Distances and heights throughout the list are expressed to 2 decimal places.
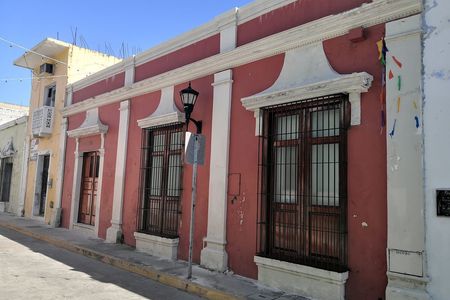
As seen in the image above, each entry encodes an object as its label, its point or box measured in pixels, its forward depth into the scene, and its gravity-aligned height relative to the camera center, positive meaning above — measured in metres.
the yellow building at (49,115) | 12.88 +2.51
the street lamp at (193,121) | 6.30 +1.32
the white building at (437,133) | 3.98 +0.72
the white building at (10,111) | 24.05 +4.64
